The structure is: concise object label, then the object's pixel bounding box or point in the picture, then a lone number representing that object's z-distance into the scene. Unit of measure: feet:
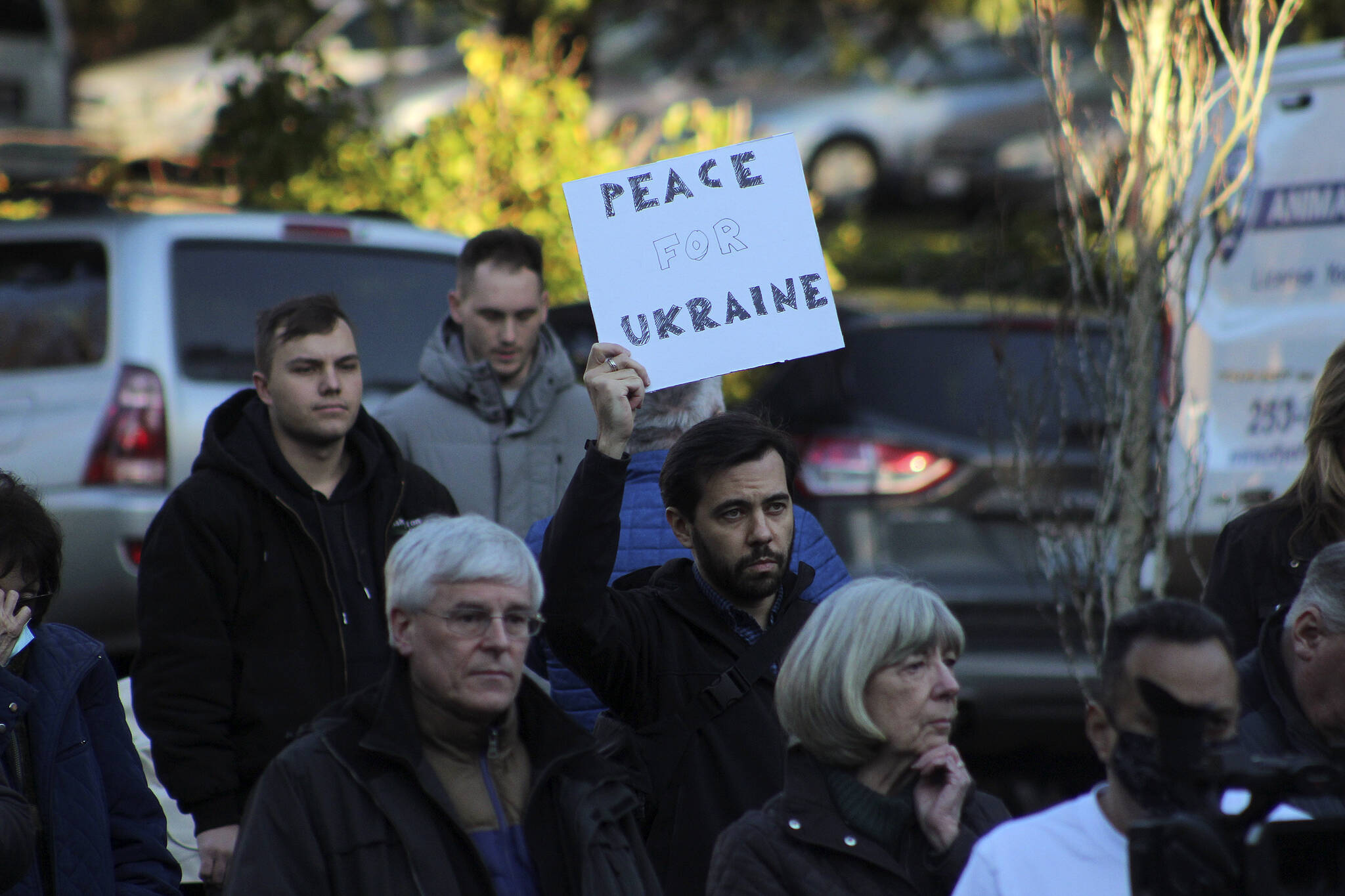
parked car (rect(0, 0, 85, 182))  103.91
